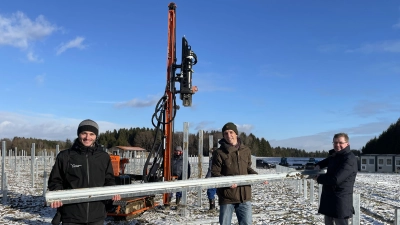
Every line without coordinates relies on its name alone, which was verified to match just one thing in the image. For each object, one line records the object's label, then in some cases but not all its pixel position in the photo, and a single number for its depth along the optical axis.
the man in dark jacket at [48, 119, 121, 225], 3.96
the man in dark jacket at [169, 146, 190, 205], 10.51
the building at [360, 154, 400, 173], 36.56
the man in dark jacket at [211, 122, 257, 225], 5.16
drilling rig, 9.60
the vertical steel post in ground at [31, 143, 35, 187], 15.20
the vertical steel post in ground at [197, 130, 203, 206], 10.55
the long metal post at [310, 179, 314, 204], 11.20
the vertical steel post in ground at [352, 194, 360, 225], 5.79
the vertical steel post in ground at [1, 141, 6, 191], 11.27
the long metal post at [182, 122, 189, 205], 9.63
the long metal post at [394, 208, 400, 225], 5.63
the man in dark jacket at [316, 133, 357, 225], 5.03
